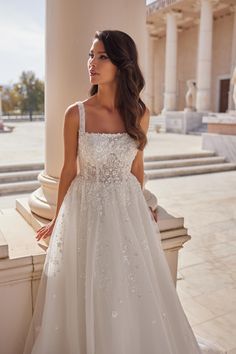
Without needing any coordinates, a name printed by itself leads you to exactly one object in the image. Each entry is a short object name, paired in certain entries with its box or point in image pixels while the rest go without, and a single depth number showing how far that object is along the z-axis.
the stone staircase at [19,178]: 7.30
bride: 1.86
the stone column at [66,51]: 2.40
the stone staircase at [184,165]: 9.45
